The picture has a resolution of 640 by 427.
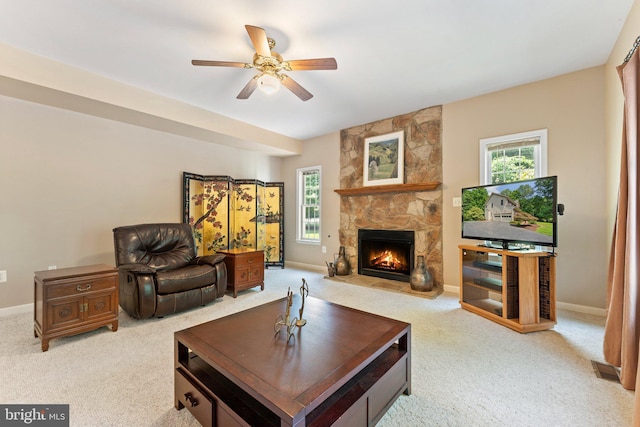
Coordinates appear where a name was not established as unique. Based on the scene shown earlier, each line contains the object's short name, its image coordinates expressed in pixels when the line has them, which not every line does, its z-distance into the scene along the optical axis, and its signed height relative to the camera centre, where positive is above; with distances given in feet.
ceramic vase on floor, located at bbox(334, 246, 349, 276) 15.74 -3.00
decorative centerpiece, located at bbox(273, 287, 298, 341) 5.10 -2.20
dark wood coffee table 3.65 -2.35
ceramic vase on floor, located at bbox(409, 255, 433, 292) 12.51 -3.00
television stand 8.42 -2.48
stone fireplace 13.19 +1.11
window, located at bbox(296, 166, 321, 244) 18.14 +0.74
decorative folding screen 14.57 +0.15
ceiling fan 7.05 +4.40
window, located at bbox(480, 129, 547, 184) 10.55 +2.50
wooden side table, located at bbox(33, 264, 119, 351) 7.29 -2.52
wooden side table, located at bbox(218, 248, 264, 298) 12.04 -2.49
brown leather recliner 8.97 -2.09
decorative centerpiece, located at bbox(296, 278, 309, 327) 5.37 -2.19
